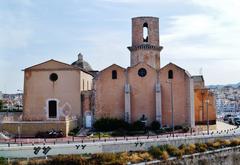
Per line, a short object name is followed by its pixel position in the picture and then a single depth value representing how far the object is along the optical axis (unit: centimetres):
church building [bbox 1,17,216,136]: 5362
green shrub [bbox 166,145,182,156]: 3775
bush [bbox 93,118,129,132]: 5234
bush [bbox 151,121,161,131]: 5237
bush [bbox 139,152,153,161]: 3565
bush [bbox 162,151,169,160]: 3649
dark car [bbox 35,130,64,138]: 4753
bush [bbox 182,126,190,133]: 5110
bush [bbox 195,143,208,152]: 4000
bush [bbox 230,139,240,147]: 4328
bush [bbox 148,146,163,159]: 3693
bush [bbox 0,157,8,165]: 3145
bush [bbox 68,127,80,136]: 5034
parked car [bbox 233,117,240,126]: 6498
